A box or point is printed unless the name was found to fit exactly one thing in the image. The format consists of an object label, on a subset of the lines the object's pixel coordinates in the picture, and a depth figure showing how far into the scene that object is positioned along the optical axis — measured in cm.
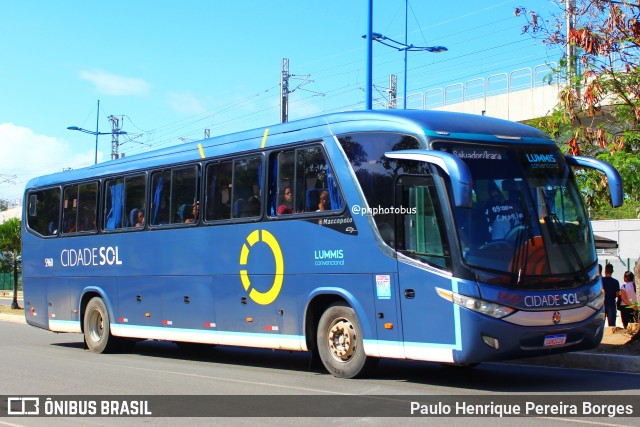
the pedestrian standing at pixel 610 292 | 1822
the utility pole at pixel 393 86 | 5662
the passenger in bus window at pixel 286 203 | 1295
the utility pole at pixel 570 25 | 1482
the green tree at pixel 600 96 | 1409
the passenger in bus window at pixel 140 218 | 1664
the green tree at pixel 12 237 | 3938
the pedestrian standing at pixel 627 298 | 1836
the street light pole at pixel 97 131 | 5158
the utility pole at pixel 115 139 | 6519
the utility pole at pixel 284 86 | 4278
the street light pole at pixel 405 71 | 2975
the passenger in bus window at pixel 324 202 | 1220
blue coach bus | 1035
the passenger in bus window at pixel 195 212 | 1501
